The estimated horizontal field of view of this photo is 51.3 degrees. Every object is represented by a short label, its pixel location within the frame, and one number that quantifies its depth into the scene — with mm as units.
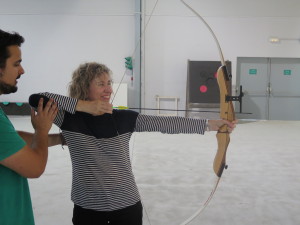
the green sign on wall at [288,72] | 6984
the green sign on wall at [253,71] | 6984
